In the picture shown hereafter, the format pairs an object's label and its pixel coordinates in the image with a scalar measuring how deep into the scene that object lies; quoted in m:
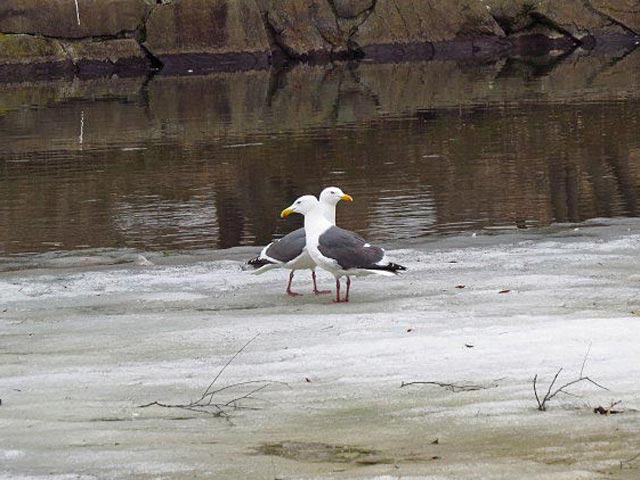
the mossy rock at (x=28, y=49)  80.25
